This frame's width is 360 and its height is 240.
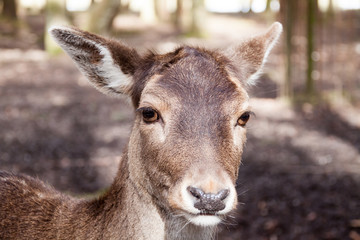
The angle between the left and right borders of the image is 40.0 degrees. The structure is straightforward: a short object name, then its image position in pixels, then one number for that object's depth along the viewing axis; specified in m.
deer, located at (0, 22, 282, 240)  3.11
